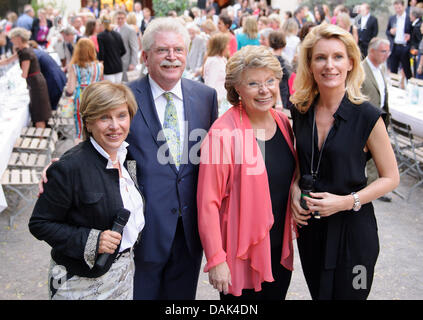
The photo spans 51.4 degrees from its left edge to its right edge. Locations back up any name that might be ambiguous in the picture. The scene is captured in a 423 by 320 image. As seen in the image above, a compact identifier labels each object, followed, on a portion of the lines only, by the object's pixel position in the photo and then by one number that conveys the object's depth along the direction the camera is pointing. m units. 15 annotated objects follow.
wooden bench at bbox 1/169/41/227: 4.79
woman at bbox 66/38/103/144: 6.91
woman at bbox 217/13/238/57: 8.29
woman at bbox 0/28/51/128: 6.64
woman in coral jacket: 2.09
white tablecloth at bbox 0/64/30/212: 4.91
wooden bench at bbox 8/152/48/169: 5.21
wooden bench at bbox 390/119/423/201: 5.53
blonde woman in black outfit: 2.06
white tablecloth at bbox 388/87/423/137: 5.86
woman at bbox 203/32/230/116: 6.38
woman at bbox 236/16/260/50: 8.39
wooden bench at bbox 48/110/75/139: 6.94
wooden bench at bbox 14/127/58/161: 5.70
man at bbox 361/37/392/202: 4.85
